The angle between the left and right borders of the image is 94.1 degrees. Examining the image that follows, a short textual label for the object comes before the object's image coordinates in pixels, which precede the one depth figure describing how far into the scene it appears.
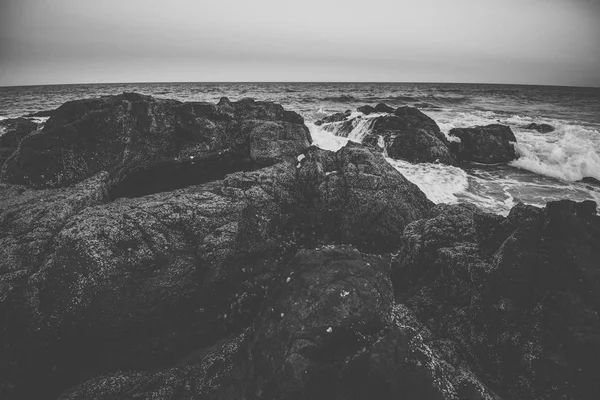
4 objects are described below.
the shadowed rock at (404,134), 16.72
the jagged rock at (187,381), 3.25
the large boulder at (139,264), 4.04
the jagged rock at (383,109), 31.19
